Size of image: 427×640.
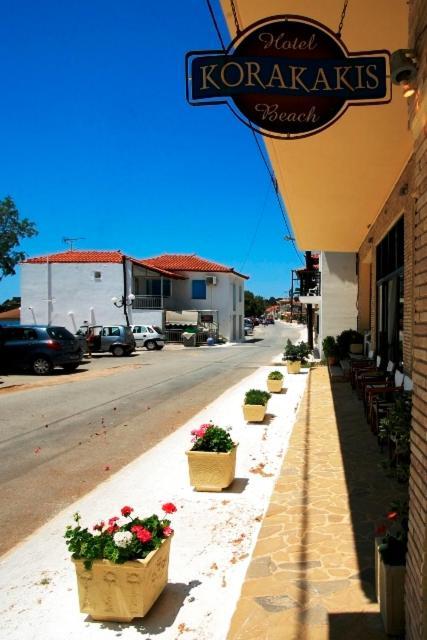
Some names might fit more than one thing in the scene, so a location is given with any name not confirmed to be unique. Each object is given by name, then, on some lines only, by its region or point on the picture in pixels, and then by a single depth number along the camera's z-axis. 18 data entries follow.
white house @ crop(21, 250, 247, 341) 36.44
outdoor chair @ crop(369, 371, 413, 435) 7.50
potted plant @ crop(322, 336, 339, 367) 18.41
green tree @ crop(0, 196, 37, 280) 41.06
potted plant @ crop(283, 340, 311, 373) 17.16
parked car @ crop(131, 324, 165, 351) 32.78
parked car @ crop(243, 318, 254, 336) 60.97
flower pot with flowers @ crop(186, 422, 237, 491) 5.58
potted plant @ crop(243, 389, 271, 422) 9.11
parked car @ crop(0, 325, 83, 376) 17.98
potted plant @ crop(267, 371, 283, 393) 12.76
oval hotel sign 3.64
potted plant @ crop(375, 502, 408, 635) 2.90
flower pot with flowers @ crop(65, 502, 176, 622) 3.13
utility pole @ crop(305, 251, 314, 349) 25.48
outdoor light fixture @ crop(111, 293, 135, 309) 35.94
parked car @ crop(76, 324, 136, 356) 27.38
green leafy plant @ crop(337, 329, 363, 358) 18.28
